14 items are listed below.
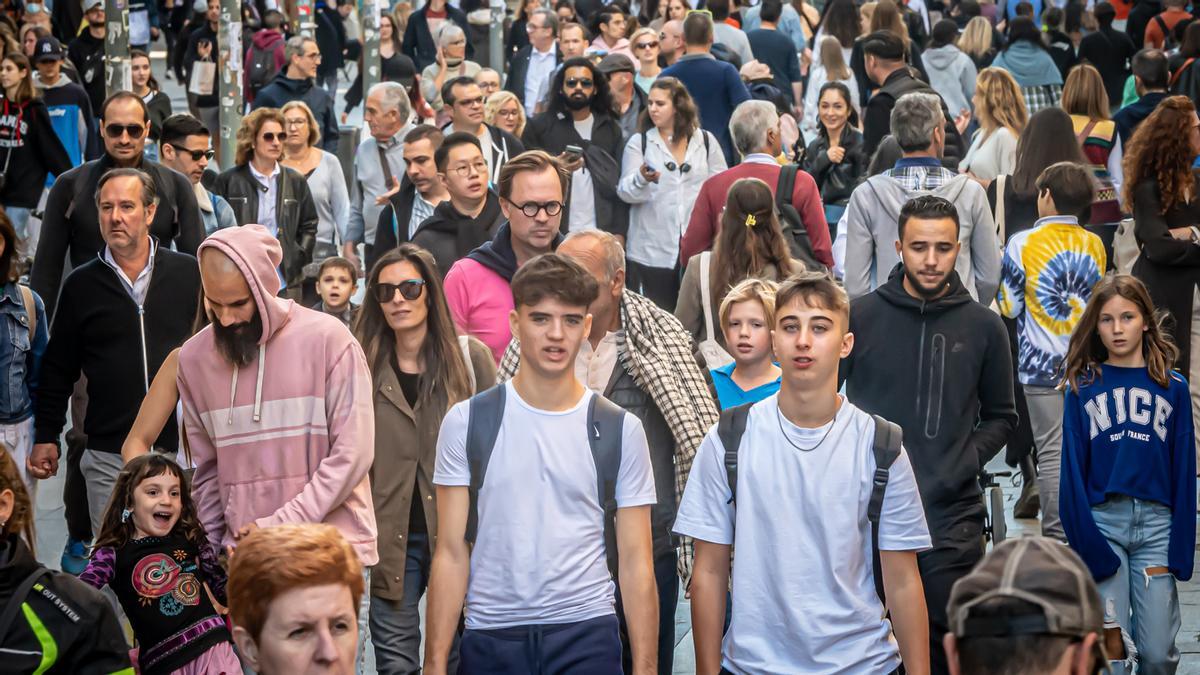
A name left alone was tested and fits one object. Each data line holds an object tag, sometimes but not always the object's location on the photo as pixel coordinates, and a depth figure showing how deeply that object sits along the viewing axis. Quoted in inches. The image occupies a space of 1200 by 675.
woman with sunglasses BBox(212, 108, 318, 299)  788.0
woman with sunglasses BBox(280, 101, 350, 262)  857.9
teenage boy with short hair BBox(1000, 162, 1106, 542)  612.0
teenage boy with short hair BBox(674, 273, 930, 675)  364.4
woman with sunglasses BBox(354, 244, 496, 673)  460.3
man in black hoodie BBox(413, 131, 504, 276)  647.8
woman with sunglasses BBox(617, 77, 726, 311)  795.7
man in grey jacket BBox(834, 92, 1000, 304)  639.6
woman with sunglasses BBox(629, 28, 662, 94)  1050.9
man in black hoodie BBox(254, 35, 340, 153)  1062.1
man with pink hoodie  419.8
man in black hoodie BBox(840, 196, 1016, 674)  465.3
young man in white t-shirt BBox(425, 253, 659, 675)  378.2
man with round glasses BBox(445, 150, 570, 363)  530.4
